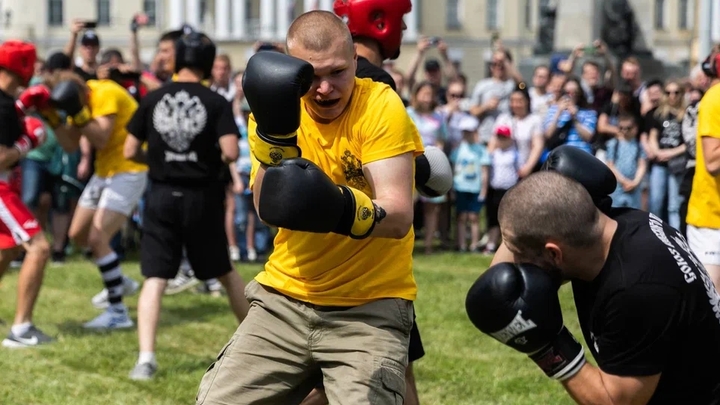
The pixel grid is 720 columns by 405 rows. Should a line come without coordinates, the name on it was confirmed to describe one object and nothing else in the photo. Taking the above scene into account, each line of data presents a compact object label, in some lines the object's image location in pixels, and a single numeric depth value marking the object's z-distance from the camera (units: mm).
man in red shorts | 7613
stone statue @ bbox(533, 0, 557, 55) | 20578
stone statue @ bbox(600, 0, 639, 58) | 19422
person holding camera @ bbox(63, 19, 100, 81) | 11953
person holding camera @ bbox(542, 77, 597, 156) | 11930
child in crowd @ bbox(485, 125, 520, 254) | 12570
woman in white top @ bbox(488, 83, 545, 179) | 12305
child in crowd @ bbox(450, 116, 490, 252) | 12828
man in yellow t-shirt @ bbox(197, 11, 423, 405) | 3750
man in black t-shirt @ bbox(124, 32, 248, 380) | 7164
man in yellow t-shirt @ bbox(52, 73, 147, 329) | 8297
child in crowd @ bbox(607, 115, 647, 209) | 11711
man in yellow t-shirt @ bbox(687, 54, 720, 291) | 6191
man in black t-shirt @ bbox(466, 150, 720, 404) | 3340
